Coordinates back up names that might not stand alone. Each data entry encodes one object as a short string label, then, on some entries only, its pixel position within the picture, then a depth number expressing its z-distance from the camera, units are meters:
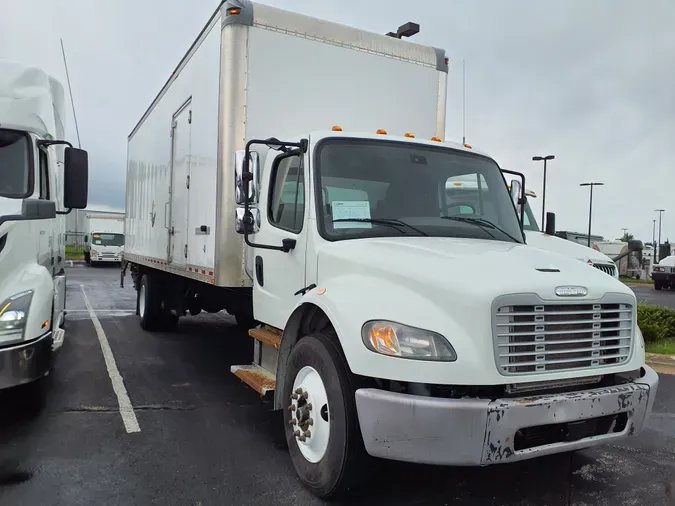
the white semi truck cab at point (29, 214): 4.57
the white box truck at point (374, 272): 3.12
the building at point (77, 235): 41.64
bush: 9.26
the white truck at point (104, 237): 32.81
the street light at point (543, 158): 34.97
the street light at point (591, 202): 43.94
